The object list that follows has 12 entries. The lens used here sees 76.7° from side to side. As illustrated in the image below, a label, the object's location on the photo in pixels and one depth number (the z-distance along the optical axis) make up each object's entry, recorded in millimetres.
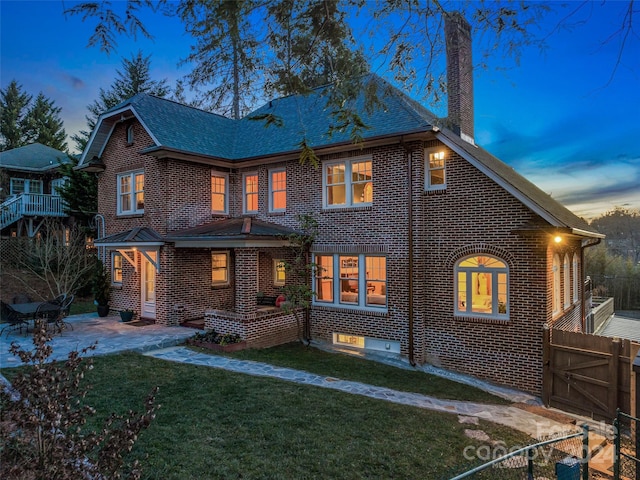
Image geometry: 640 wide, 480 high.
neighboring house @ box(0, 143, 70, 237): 23344
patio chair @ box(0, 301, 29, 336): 11539
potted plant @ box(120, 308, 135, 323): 14070
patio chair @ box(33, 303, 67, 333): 11586
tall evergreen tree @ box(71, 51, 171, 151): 28312
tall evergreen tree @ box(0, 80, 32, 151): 36625
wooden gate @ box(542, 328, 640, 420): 8328
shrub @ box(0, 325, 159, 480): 3088
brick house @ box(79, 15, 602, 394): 10297
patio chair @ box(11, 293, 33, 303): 14172
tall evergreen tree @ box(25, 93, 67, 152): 37906
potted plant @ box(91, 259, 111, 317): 15469
